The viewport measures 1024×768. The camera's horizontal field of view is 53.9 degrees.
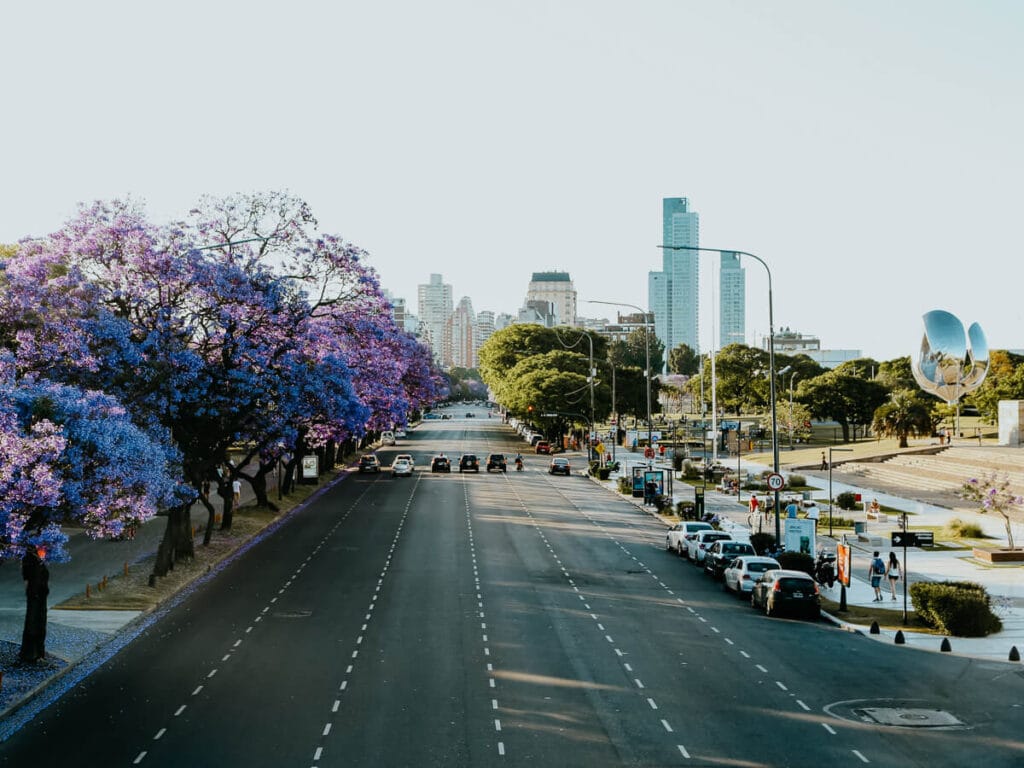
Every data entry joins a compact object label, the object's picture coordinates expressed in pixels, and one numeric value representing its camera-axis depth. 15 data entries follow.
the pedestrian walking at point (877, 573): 30.75
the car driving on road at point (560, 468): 77.50
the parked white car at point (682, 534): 39.06
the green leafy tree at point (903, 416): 89.06
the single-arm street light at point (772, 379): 35.19
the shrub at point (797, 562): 33.09
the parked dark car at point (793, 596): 28.14
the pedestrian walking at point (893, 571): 31.56
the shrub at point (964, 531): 43.78
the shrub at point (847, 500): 53.38
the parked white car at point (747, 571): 30.72
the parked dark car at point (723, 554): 34.12
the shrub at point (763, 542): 37.72
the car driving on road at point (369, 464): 76.75
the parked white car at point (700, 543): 37.47
